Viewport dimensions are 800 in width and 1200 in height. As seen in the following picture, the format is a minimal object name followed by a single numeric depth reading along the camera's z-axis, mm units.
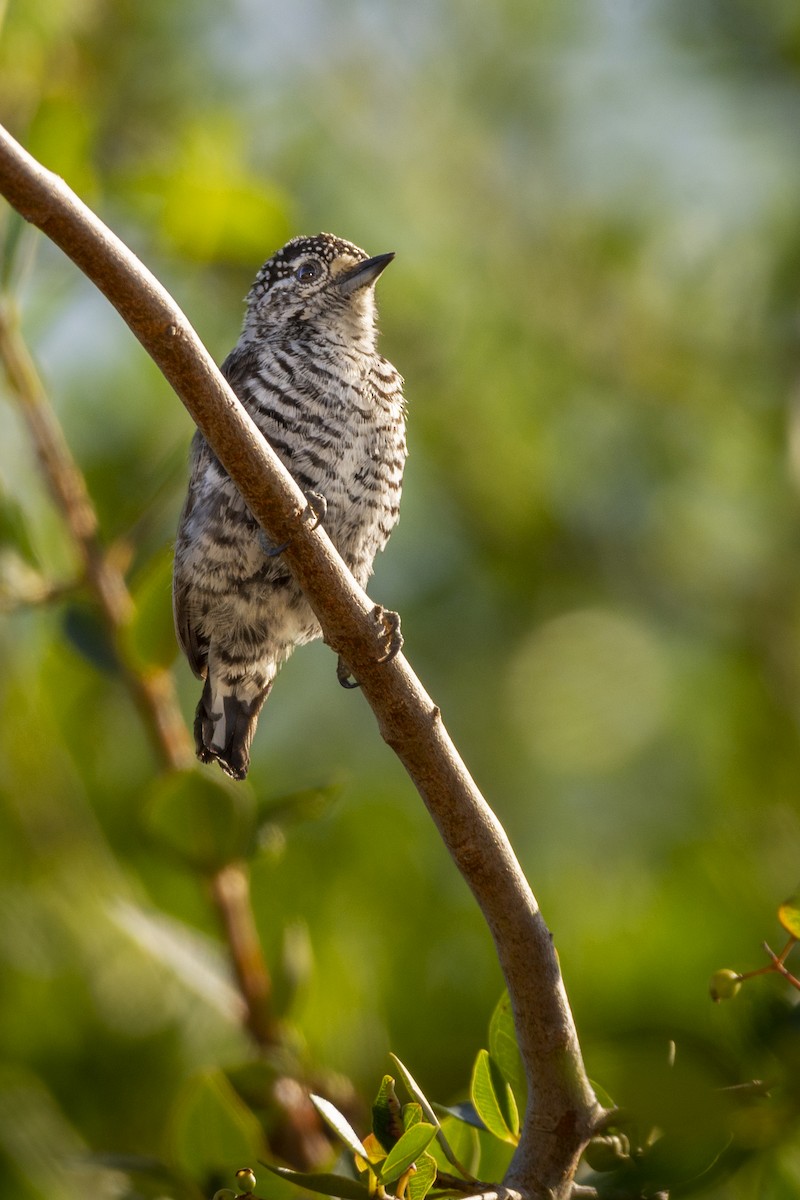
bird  6207
